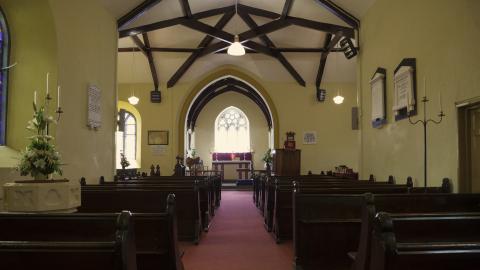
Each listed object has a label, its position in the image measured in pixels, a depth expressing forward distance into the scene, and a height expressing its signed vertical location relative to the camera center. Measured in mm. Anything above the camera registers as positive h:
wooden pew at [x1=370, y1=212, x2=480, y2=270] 1554 -378
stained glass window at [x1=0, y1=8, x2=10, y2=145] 5082 +1085
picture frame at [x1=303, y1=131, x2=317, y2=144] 12664 +617
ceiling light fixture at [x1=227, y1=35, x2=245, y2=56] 7777 +2062
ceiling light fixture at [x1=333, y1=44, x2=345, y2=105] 10656 +1494
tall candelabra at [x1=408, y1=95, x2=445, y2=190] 4521 +432
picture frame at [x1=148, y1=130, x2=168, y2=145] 12570 +543
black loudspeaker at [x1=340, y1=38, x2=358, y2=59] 8102 +2205
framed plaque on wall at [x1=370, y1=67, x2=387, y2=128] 6629 +981
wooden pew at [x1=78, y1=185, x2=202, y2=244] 3914 -441
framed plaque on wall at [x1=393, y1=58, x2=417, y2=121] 5457 +948
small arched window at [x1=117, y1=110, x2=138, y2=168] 13148 +544
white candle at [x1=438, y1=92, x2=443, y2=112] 4719 +673
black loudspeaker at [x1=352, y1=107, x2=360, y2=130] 8094 +736
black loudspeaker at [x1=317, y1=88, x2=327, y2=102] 12500 +1903
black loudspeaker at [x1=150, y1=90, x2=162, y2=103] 12461 +1833
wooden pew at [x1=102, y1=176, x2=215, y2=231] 5917 -428
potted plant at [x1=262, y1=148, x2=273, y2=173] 14039 -116
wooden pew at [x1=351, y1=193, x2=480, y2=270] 3090 -377
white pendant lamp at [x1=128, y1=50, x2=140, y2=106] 10656 +1468
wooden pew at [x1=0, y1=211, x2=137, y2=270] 1575 -389
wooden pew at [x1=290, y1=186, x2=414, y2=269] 3533 -644
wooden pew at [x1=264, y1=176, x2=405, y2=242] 5055 -614
